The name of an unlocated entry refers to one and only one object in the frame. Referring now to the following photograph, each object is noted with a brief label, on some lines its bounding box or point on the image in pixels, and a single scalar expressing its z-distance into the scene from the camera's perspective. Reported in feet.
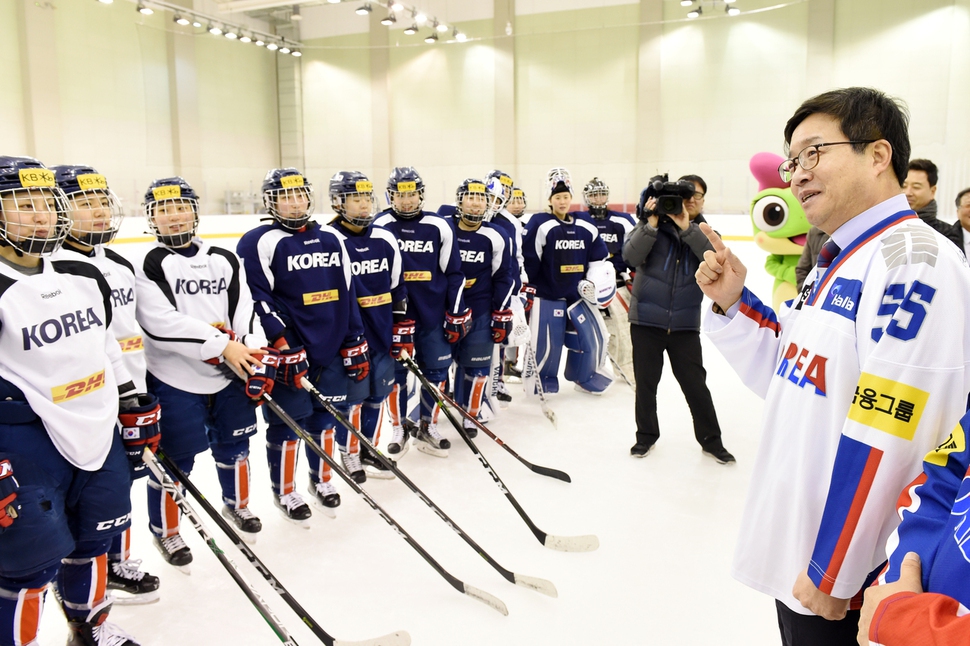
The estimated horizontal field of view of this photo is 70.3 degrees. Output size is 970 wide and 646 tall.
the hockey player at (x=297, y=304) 8.67
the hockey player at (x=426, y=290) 11.14
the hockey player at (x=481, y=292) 12.20
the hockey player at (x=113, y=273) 6.81
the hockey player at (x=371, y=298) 9.87
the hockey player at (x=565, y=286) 13.94
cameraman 10.14
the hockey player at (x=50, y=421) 4.99
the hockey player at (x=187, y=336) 7.39
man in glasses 2.86
